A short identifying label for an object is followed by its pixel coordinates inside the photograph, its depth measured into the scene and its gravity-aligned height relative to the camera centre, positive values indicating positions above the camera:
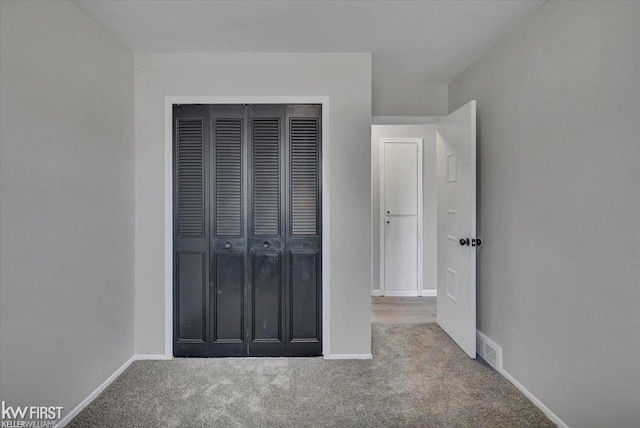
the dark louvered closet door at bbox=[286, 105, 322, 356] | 2.68 -0.15
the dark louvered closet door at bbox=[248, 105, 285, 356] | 2.68 -0.15
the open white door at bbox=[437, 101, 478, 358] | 2.61 -0.11
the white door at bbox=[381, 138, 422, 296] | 4.52 -0.01
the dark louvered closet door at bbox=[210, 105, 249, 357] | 2.68 -0.15
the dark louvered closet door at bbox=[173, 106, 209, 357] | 2.68 -0.15
